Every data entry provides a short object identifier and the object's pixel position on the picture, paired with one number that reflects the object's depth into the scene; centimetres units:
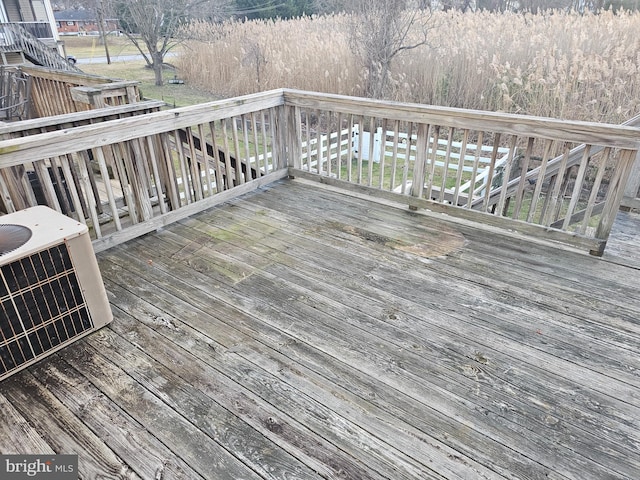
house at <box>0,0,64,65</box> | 1254
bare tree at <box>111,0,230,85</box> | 1227
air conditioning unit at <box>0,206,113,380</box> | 169
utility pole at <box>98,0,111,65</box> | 1550
